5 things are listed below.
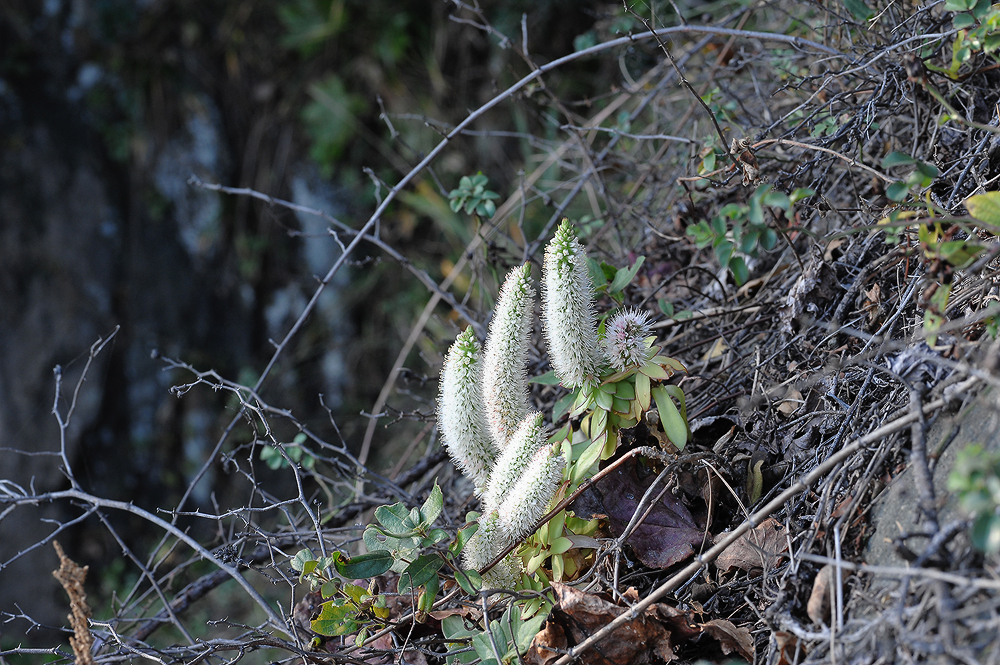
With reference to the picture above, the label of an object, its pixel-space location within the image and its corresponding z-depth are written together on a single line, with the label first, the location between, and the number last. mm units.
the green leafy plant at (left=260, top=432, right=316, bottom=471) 1383
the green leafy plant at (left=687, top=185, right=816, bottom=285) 1206
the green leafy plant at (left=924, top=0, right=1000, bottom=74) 1220
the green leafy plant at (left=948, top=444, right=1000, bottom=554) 1106
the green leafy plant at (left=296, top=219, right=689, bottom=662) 1232
